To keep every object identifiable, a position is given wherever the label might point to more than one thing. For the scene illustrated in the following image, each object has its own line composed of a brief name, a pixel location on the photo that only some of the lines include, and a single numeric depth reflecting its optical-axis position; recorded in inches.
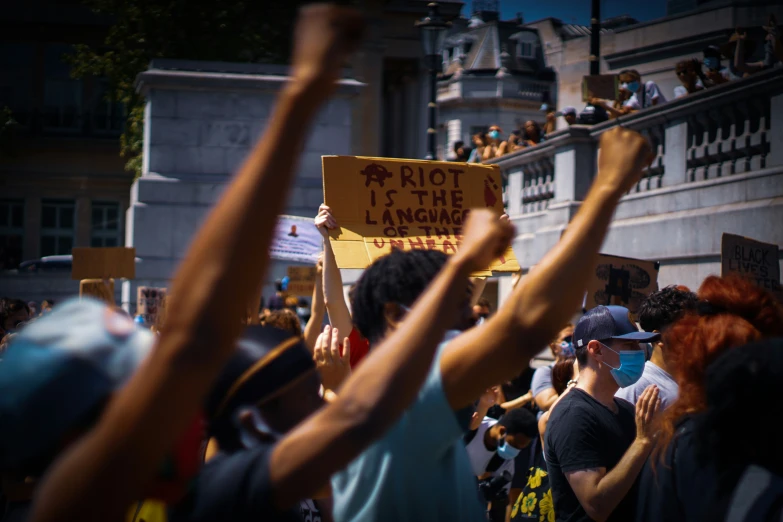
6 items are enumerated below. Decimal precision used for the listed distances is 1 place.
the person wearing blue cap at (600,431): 144.2
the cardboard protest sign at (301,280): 540.1
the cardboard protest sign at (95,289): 441.4
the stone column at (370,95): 910.4
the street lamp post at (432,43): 602.2
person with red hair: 99.8
